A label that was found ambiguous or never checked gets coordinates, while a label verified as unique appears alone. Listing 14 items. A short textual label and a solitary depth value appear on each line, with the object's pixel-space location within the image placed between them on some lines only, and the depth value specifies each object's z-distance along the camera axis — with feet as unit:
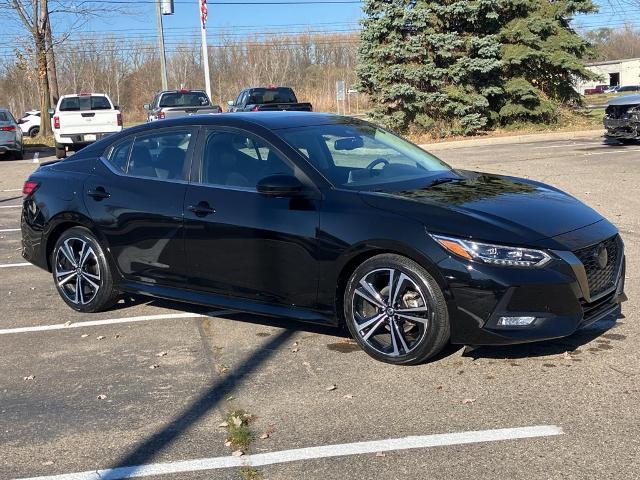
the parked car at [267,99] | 79.20
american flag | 95.76
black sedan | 14.26
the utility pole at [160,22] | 98.68
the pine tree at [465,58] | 77.05
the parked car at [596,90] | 277.07
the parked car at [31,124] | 134.51
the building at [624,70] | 319.06
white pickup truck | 73.41
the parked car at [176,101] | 77.67
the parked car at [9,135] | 76.89
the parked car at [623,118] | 58.65
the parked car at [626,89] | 188.24
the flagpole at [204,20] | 95.81
